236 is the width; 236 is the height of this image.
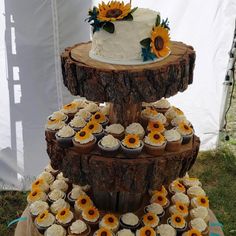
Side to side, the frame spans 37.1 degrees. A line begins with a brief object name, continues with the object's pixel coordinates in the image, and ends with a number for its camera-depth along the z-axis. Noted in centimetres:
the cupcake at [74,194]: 167
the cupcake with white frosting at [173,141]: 138
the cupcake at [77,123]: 149
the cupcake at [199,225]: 154
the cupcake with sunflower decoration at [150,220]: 153
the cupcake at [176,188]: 176
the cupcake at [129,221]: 153
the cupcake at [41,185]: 173
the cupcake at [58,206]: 160
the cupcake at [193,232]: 147
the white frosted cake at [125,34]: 125
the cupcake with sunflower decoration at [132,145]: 131
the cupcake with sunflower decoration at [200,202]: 166
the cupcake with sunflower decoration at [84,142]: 134
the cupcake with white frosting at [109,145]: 132
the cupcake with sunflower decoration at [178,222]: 152
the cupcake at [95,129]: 141
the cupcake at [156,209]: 160
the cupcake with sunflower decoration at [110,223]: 150
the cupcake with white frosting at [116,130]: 141
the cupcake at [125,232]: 146
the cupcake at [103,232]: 144
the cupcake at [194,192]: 174
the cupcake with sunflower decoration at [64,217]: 153
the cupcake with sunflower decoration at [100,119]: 150
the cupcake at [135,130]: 140
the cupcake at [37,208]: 159
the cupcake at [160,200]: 167
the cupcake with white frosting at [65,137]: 137
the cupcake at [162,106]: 169
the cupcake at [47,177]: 180
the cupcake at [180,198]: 168
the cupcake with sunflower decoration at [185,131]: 144
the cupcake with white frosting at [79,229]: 147
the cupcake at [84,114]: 157
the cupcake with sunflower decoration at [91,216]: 153
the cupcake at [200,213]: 160
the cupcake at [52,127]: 146
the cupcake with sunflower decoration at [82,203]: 159
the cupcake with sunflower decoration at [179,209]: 160
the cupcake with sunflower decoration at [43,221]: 152
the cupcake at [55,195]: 166
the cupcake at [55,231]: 146
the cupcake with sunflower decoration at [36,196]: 167
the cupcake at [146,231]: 145
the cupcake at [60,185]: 174
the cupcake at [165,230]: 147
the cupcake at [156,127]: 144
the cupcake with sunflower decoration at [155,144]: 134
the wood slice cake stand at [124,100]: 120
